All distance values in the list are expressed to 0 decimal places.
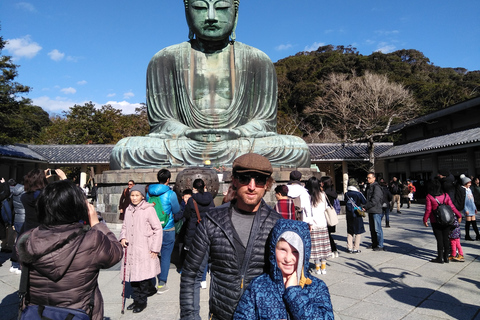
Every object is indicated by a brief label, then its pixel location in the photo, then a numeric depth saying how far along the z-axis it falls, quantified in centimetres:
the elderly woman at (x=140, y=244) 323
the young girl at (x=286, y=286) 143
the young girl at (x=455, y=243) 493
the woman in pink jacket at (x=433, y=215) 486
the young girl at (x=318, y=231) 429
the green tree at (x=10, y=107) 1147
